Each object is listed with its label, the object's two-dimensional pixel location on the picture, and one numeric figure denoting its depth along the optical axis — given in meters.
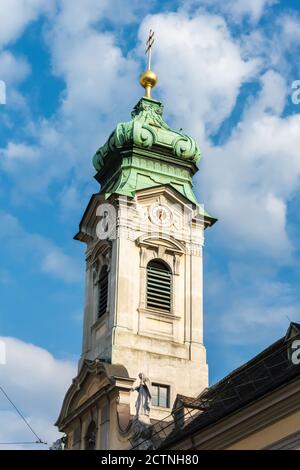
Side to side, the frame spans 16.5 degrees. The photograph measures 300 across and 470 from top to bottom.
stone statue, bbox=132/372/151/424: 34.84
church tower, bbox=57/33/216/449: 37.56
